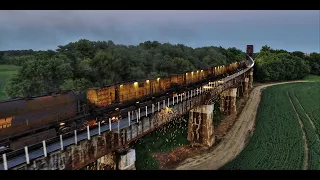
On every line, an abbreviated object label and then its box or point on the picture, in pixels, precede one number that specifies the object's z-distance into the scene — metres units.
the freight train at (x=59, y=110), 15.77
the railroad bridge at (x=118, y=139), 13.36
